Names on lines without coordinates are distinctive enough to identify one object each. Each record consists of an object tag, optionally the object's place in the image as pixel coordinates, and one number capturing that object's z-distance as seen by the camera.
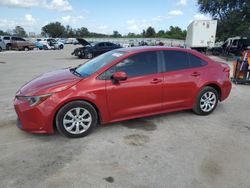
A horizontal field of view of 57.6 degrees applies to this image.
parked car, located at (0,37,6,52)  28.47
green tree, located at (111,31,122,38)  105.12
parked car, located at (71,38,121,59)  19.50
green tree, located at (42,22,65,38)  105.56
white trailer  23.72
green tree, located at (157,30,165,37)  81.35
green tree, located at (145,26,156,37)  87.14
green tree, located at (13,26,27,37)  100.59
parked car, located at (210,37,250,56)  22.99
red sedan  3.74
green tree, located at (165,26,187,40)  71.46
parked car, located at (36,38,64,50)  36.12
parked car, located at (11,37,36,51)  30.18
